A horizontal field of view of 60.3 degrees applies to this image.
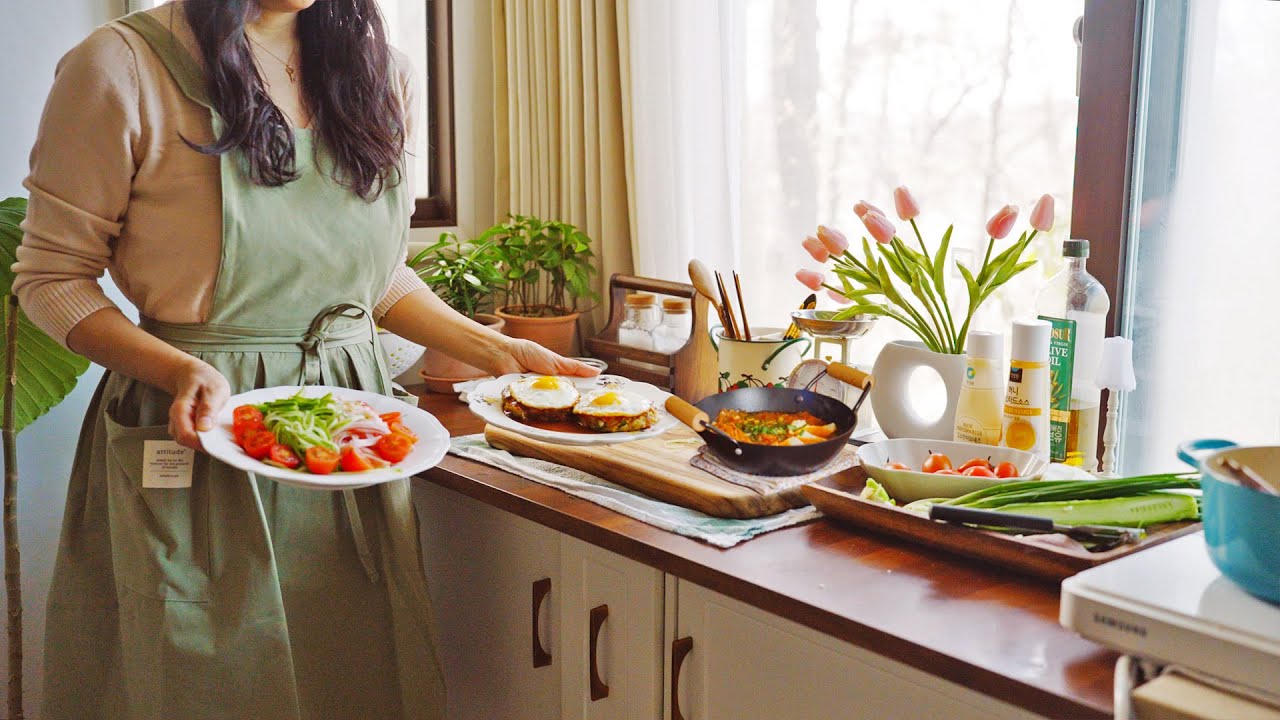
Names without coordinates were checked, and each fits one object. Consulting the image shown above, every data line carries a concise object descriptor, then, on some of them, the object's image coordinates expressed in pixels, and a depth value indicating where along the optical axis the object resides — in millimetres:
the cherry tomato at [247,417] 1414
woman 1460
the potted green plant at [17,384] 1890
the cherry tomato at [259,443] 1364
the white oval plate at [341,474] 1329
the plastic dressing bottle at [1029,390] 1537
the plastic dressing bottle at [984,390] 1588
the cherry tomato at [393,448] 1455
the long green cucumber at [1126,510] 1268
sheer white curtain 2197
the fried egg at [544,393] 1632
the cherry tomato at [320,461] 1362
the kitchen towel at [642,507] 1392
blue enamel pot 951
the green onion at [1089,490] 1301
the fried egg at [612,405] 1604
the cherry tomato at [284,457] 1355
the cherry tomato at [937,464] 1485
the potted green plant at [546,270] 2355
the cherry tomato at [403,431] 1503
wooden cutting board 1450
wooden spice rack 2104
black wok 1501
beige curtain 2379
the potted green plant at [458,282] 2242
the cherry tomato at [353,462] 1402
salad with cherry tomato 1370
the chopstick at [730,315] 1917
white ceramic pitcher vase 1691
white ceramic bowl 1403
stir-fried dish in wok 1569
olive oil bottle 1617
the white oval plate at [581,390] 1551
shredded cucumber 1380
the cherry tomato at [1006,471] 1447
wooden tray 1197
